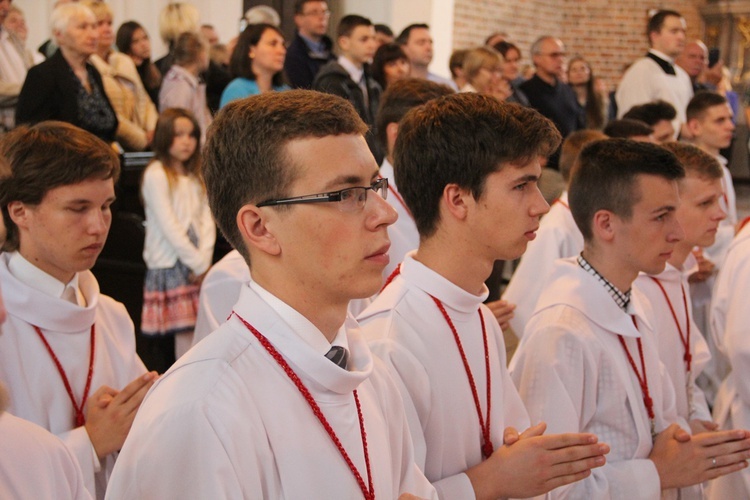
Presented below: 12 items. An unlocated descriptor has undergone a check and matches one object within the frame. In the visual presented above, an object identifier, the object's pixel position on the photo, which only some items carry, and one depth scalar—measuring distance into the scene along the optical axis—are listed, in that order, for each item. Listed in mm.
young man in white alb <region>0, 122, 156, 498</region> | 2719
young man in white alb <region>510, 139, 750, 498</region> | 2820
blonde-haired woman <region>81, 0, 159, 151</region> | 6848
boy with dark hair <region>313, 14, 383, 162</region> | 6555
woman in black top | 5852
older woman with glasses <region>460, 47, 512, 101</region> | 7355
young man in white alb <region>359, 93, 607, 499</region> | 2375
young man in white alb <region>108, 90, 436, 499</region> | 1645
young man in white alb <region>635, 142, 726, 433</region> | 3695
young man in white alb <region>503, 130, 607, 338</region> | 4621
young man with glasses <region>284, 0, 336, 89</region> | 8008
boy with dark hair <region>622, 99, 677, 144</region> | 6406
